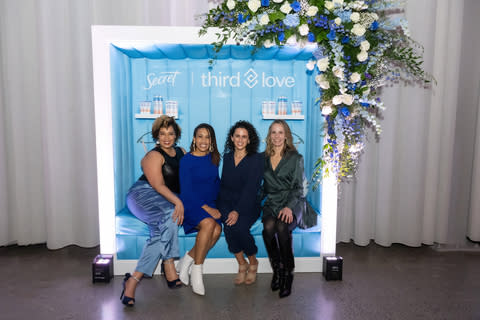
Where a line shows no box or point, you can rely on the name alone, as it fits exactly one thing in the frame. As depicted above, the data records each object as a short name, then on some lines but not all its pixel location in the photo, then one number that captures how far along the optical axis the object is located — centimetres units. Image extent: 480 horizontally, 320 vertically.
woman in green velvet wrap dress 282
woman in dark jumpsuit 288
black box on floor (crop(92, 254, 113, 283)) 293
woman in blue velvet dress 283
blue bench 303
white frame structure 280
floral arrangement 266
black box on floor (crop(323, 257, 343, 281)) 301
